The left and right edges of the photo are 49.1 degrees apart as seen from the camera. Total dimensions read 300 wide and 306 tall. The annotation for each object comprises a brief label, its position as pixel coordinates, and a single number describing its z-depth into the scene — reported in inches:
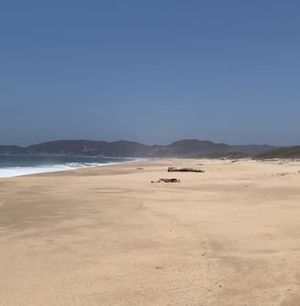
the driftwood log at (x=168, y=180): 544.3
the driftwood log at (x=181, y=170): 788.6
